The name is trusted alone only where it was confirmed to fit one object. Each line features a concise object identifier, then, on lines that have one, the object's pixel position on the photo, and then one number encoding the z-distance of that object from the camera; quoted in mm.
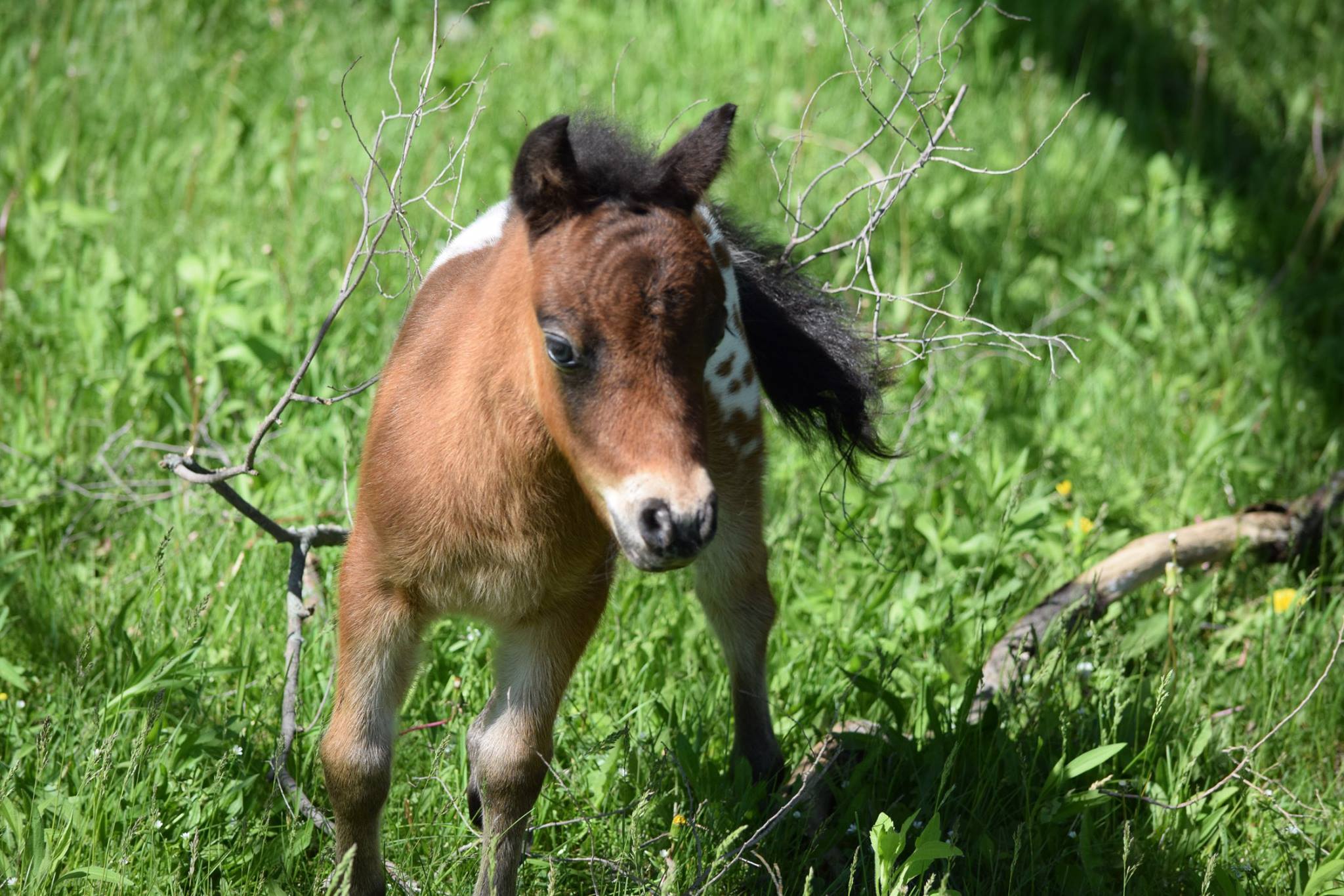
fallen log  7383
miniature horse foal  4609
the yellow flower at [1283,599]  8164
